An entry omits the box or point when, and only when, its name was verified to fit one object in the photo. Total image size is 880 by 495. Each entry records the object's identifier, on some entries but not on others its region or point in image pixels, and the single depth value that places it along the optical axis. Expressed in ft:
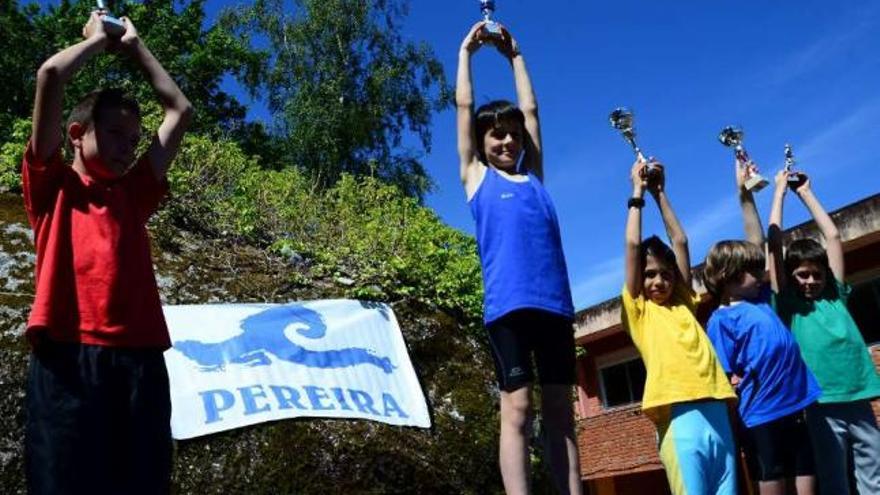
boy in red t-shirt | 6.89
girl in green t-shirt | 12.27
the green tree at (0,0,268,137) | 64.59
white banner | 12.72
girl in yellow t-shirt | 10.57
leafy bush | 16.96
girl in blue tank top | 8.43
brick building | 44.50
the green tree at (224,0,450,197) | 62.75
